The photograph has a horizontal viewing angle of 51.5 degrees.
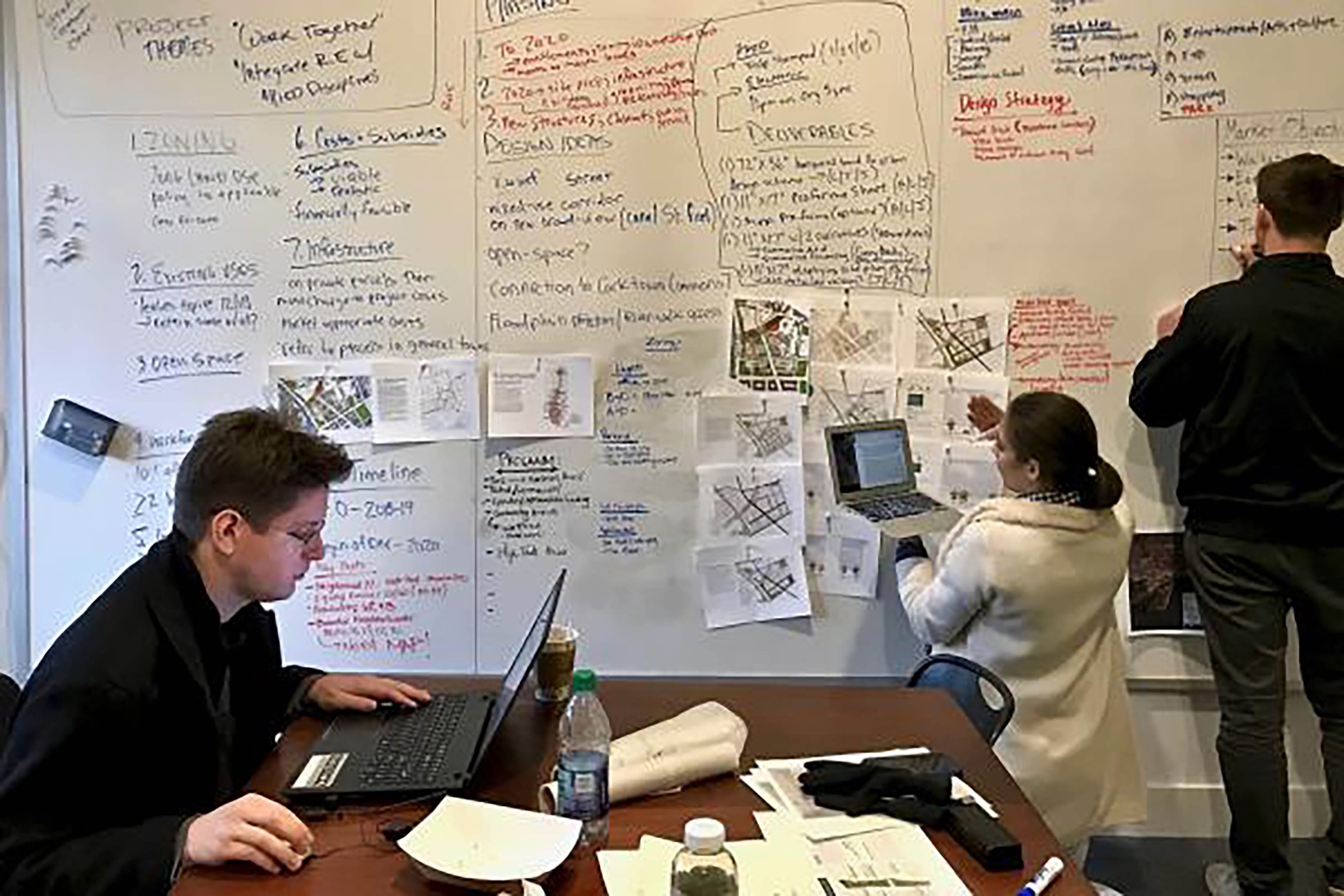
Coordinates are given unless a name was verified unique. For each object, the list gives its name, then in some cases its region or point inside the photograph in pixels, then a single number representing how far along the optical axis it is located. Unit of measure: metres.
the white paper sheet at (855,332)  3.31
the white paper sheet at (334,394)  3.34
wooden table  1.64
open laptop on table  1.87
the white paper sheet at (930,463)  3.31
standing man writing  3.01
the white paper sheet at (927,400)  3.32
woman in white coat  2.72
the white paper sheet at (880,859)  1.62
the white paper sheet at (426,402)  3.32
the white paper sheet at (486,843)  1.60
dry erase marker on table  1.61
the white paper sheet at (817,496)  3.34
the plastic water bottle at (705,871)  1.49
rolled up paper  1.88
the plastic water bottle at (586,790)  1.73
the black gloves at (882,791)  1.81
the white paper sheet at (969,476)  3.30
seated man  1.67
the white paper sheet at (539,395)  3.31
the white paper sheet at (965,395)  3.31
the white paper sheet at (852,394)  3.32
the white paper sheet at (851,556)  3.35
